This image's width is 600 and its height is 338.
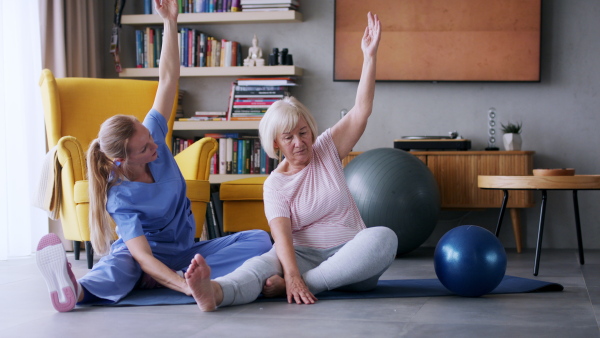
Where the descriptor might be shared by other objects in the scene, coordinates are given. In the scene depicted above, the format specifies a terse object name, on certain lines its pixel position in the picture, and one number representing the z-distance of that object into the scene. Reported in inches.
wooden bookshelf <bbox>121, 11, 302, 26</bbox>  186.7
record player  173.5
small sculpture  190.1
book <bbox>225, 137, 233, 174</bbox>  191.8
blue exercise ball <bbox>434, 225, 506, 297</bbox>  93.7
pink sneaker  86.3
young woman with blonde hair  93.7
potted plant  174.7
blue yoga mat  96.4
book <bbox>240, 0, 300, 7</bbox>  186.4
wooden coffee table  127.5
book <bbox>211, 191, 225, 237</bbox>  183.3
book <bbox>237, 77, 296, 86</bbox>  187.3
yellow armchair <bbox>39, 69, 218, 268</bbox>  142.1
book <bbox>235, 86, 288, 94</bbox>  188.7
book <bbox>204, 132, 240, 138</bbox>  192.2
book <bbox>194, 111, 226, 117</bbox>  193.3
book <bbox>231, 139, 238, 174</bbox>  191.8
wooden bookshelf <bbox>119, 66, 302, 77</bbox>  187.3
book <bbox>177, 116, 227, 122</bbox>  191.9
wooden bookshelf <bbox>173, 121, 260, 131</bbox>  187.3
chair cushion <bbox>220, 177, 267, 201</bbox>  163.0
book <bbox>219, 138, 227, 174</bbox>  191.9
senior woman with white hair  93.9
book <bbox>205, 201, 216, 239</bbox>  181.8
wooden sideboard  170.9
